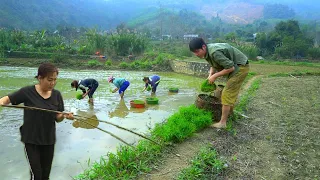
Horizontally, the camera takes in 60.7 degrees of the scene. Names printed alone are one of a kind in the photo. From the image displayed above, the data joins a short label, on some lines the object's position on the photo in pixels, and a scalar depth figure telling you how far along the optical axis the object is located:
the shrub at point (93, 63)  22.27
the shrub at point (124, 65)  22.12
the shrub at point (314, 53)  27.62
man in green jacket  4.91
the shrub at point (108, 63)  22.69
